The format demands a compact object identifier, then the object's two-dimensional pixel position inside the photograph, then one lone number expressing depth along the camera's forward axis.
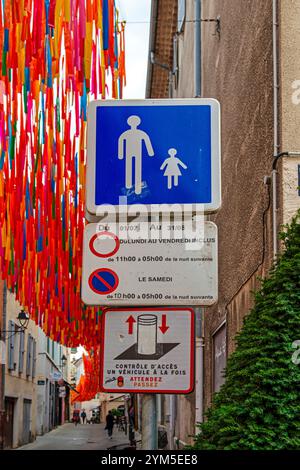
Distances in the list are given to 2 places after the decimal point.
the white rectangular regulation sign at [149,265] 7.50
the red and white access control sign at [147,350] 7.36
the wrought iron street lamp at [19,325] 47.10
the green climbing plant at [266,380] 8.36
